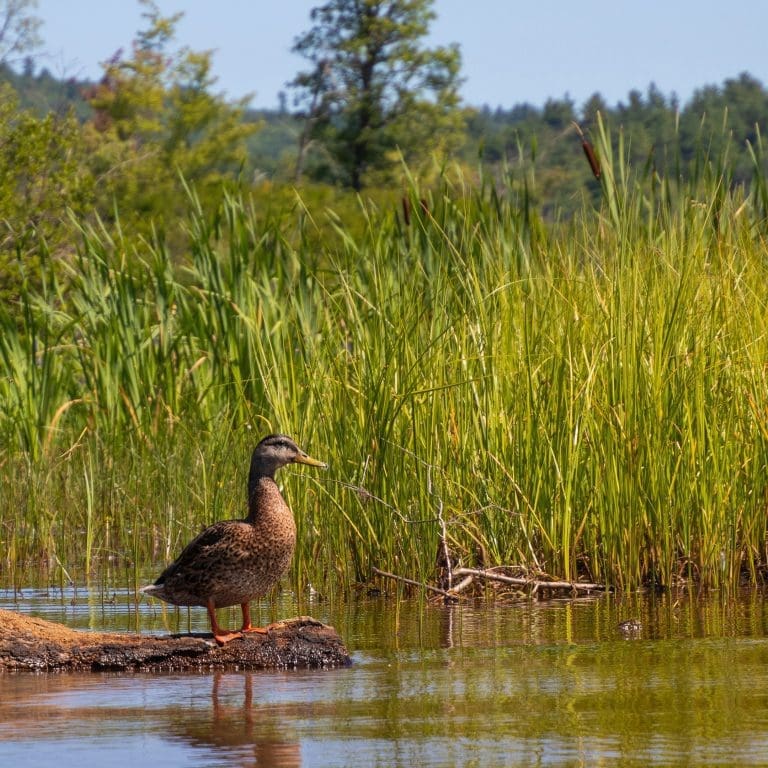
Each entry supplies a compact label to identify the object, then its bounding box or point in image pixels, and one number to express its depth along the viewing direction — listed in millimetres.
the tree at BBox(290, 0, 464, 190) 110062
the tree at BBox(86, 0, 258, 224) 100187
